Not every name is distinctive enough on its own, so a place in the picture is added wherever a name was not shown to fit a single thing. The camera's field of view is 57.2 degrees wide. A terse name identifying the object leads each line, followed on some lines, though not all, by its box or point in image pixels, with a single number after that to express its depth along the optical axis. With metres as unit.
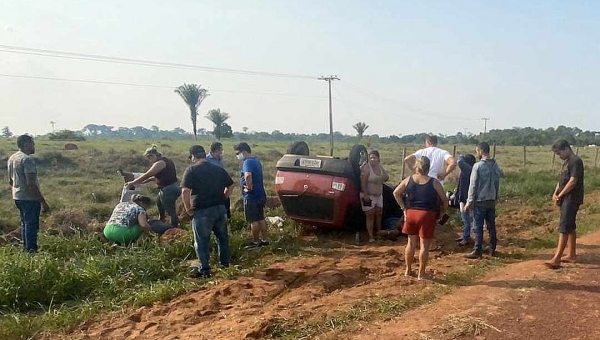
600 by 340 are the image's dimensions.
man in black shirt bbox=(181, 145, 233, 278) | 6.87
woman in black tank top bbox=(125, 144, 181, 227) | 8.65
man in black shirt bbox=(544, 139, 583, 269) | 6.91
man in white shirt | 8.10
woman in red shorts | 6.22
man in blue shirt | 8.27
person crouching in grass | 7.78
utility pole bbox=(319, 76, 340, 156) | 36.99
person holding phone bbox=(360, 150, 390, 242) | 8.61
